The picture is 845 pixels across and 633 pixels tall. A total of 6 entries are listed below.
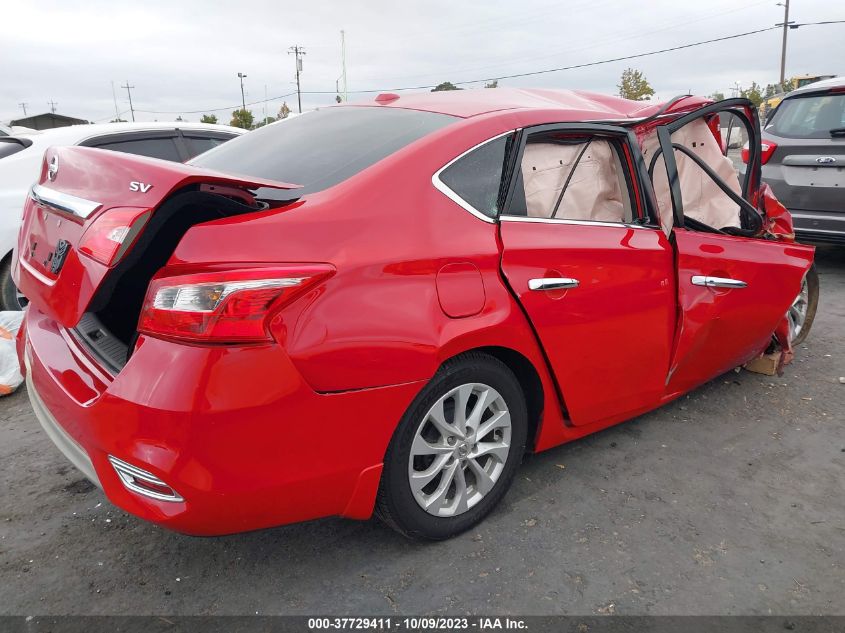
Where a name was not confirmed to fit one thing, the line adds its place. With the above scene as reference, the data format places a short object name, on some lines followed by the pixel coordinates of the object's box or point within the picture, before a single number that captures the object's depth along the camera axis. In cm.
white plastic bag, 398
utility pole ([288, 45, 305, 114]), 6481
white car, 459
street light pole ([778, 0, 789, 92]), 4669
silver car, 589
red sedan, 185
